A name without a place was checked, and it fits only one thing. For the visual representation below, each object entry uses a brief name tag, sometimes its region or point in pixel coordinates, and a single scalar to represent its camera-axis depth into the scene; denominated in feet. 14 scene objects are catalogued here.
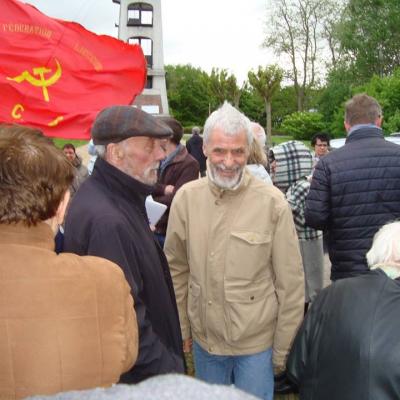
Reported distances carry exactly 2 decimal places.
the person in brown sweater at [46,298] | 4.50
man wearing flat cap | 6.44
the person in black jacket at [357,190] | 10.81
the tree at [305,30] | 153.32
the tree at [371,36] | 119.24
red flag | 13.10
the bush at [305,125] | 120.16
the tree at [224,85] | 149.43
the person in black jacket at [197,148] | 35.05
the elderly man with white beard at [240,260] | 8.60
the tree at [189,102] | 225.97
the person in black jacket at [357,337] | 5.54
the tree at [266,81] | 123.75
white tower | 122.52
